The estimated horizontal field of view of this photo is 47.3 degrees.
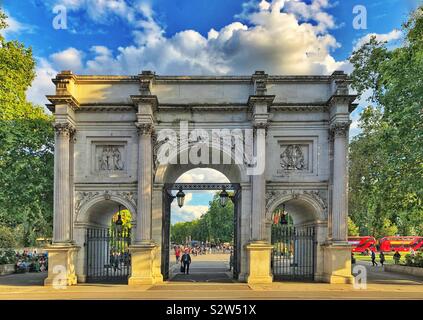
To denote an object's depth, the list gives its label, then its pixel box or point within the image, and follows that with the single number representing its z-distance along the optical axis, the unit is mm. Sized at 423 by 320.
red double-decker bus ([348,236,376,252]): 62906
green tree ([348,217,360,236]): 68438
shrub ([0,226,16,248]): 50844
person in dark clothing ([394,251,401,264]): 33969
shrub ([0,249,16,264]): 30484
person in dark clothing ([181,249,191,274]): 28306
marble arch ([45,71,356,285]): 22406
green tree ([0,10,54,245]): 26125
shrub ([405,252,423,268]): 29156
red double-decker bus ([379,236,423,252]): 61812
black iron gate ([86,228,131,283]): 23688
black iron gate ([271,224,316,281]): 23875
